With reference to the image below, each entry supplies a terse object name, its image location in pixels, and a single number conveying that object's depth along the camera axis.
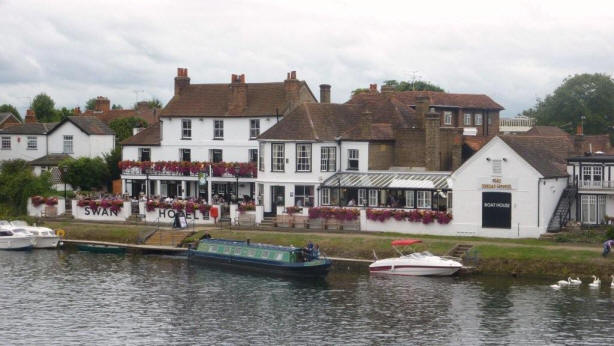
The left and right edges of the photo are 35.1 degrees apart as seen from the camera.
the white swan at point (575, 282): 56.50
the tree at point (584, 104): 129.25
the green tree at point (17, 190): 87.19
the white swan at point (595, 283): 55.86
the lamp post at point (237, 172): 85.43
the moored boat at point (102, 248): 74.06
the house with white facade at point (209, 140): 87.12
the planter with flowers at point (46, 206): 86.25
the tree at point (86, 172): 94.12
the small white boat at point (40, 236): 76.75
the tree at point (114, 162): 97.00
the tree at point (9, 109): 156.70
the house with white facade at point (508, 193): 67.50
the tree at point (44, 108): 148.75
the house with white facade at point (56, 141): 102.44
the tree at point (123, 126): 112.40
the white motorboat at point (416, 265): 61.06
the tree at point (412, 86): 157.25
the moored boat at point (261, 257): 61.41
